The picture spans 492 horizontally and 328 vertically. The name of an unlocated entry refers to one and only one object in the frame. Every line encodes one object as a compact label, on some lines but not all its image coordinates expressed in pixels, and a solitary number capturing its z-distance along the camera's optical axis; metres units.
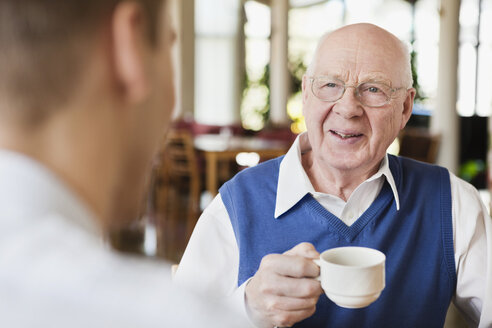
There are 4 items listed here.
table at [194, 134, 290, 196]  6.73
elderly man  1.53
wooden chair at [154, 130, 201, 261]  6.58
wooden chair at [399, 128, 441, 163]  8.01
